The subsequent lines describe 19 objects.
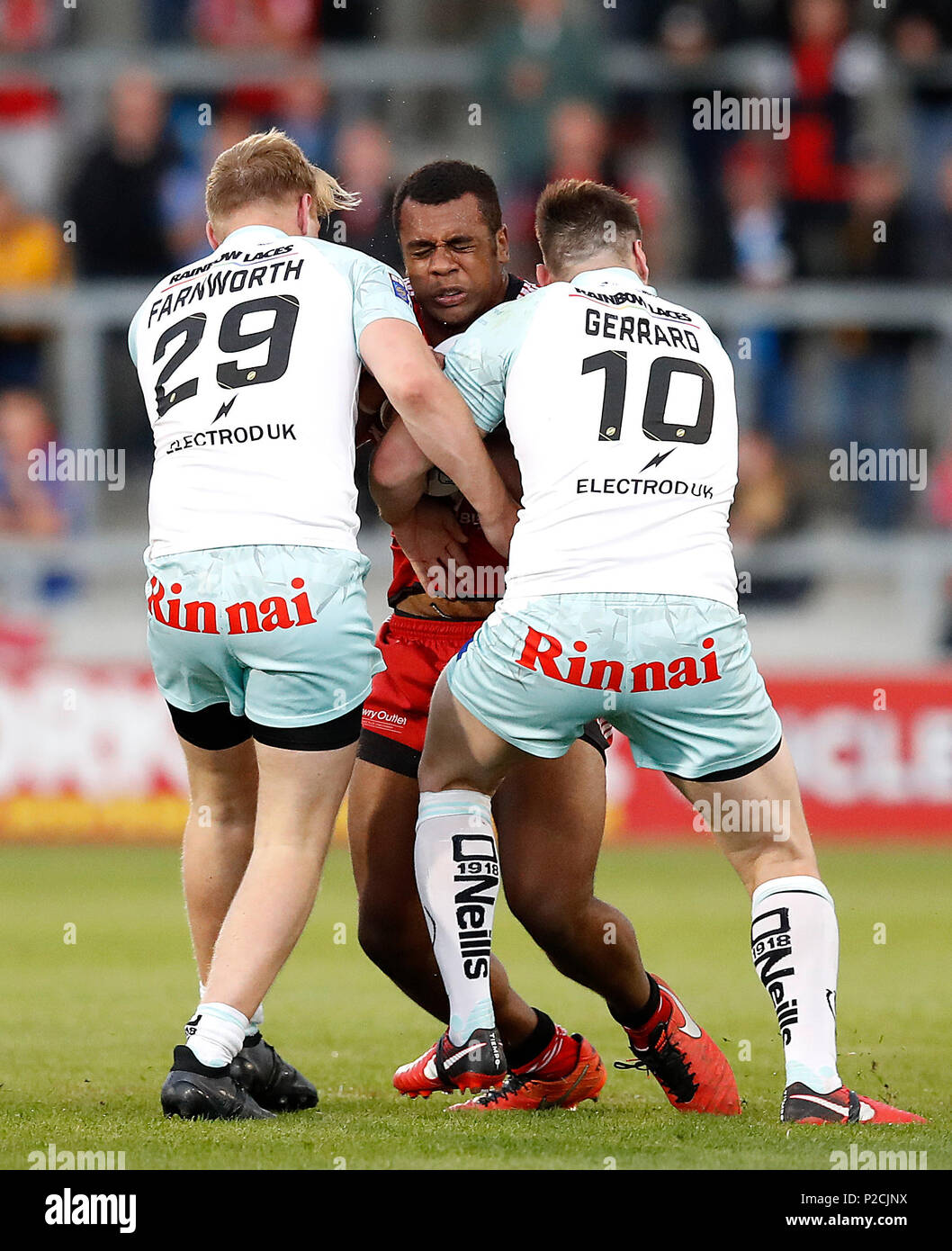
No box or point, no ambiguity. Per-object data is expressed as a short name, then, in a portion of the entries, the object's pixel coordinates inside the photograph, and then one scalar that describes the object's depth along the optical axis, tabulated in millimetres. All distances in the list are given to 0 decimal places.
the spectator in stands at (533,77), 13844
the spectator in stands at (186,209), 13547
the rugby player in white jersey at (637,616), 4523
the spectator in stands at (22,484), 13172
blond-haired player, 4586
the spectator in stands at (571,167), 13266
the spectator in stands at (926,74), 14898
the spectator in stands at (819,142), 13953
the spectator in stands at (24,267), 13852
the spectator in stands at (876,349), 13867
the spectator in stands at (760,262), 13727
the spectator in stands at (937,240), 14133
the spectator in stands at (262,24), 14992
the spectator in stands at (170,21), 15281
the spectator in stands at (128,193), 13383
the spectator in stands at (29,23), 14953
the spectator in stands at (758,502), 13133
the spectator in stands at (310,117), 13852
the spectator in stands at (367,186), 11422
